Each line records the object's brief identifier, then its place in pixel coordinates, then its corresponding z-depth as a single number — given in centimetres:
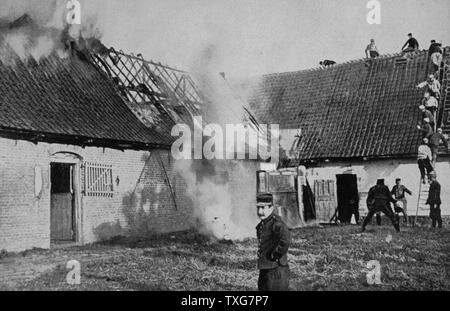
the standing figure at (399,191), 1916
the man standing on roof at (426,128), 2052
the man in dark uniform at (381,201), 1565
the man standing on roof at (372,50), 2559
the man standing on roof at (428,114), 2102
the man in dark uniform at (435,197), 1689
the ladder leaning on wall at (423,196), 1961
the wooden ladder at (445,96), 2083
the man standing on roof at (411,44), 2486
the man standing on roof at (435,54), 2248
